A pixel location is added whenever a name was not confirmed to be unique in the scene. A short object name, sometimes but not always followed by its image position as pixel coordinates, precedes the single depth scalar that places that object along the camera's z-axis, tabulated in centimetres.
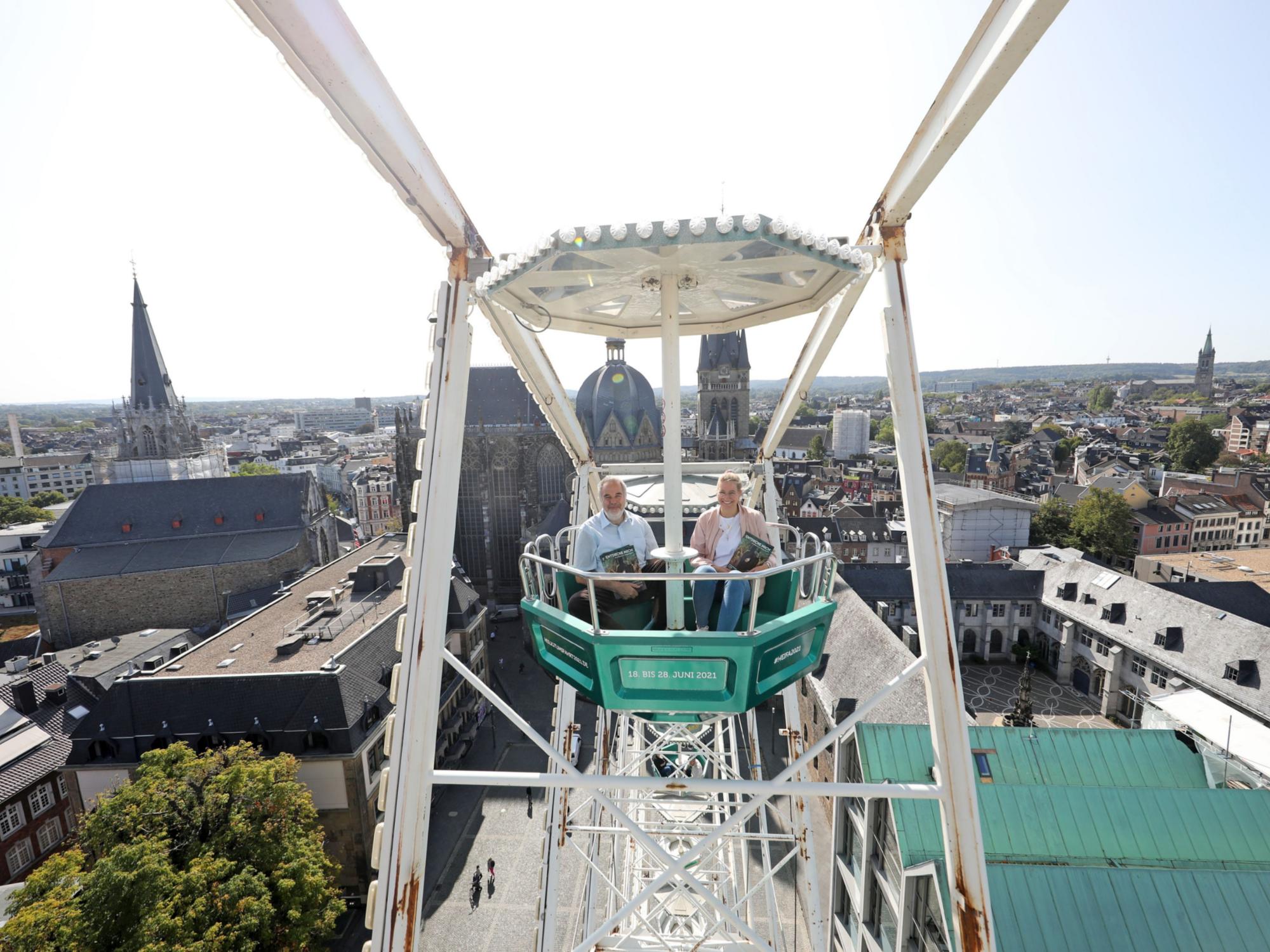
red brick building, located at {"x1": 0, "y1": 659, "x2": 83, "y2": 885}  2200
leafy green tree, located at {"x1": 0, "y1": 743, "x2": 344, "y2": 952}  1413
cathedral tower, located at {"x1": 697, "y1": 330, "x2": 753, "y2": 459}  7350
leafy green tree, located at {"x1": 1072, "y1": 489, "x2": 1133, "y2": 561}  5411
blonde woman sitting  531
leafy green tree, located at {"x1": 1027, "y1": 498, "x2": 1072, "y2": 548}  5734
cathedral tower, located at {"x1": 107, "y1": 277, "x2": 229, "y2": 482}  6469
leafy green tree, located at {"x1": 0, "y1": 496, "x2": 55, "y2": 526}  7669
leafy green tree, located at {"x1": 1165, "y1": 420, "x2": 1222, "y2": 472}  9675
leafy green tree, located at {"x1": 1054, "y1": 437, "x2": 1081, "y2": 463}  11388
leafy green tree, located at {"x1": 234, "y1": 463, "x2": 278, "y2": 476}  11088
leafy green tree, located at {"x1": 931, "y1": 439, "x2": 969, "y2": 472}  10306
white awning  1612
